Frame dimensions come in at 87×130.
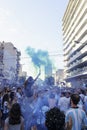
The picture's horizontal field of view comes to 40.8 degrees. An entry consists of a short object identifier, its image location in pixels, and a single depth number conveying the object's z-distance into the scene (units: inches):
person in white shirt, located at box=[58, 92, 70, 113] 150.5
